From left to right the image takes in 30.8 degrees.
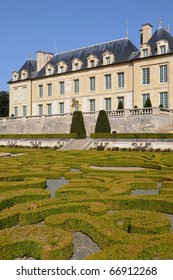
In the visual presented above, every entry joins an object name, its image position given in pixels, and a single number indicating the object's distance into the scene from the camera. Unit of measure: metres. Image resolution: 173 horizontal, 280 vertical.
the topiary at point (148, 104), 31.00
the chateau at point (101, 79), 33.38
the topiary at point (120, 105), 34.25
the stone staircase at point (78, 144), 24.42
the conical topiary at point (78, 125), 28.41
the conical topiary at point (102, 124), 27.61
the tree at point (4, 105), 64.06
